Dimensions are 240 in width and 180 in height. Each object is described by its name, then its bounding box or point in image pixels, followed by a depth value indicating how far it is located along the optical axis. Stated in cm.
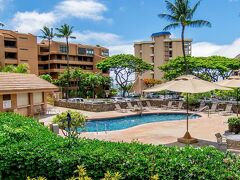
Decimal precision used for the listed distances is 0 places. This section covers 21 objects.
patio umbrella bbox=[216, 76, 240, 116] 1028
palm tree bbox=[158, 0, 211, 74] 2308
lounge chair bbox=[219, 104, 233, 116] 1863
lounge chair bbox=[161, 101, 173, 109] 2245
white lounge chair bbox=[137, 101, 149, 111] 2254
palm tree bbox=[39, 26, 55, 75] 4220
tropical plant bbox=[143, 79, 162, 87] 3941
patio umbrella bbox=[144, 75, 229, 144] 872
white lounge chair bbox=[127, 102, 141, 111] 2059
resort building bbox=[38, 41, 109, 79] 4564
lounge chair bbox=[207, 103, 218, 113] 1956
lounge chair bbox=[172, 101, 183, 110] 2186
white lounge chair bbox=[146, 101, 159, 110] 2278
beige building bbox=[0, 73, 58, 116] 1716
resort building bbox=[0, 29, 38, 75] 3760
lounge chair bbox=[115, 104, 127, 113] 2084
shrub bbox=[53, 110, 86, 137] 1024
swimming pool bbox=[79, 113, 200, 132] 1601
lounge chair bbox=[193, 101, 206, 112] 2003
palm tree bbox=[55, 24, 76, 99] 3298
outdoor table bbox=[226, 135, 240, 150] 732
